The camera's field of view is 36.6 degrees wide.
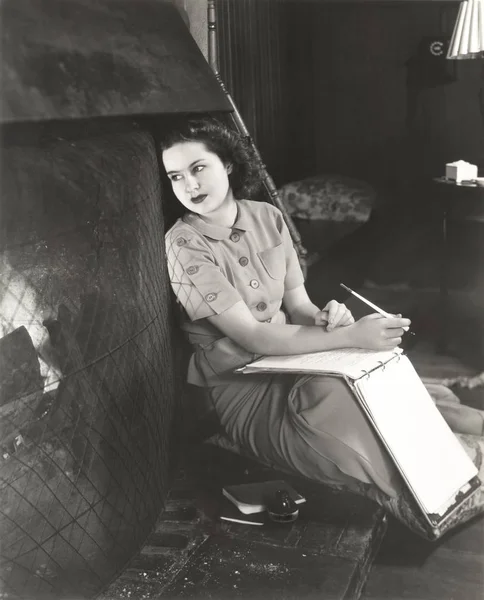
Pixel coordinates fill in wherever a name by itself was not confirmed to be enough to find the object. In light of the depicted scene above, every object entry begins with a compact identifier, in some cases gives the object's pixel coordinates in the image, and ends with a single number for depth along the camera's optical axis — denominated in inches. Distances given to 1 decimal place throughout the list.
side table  127.6
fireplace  50.4
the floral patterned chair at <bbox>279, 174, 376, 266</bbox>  125.4
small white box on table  132.0
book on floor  70.6
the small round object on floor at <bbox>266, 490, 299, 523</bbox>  69.2
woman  68.2
